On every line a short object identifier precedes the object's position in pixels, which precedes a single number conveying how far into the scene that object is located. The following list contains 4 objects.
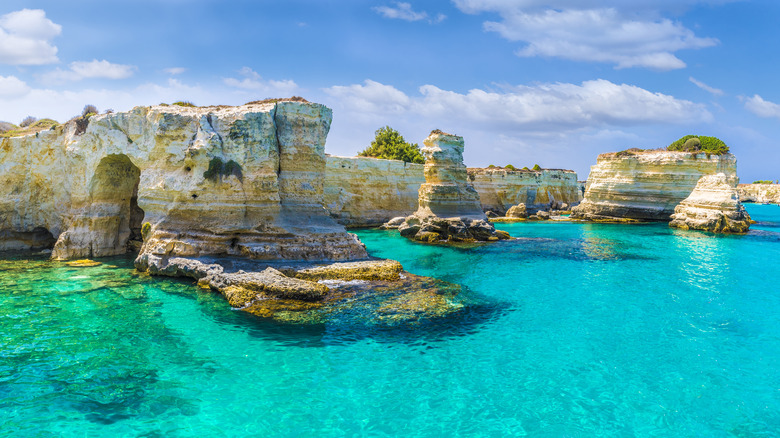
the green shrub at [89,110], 20.91
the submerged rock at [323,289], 11.93
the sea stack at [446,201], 28.91
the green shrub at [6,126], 25.79
